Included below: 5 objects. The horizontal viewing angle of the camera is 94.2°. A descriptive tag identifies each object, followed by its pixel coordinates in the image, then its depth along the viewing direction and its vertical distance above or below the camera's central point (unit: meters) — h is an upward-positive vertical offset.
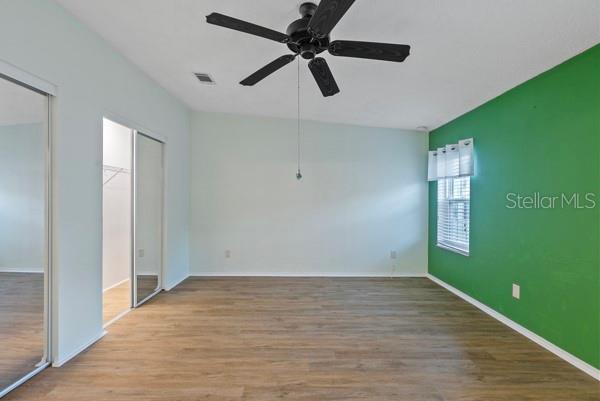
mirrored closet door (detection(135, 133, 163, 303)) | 3.29 -0.22
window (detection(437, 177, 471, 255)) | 3.68 -0.20
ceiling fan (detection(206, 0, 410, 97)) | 1.52 +0.97
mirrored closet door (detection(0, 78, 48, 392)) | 1.86 -0.23
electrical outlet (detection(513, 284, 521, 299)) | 2.79 -0.93
